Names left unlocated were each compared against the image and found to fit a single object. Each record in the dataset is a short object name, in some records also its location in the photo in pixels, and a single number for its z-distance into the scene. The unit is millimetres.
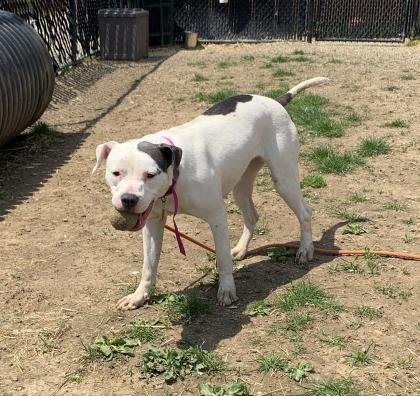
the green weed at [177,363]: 3486
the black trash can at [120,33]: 14711
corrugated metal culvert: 7215
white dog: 3389
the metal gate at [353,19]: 18469
